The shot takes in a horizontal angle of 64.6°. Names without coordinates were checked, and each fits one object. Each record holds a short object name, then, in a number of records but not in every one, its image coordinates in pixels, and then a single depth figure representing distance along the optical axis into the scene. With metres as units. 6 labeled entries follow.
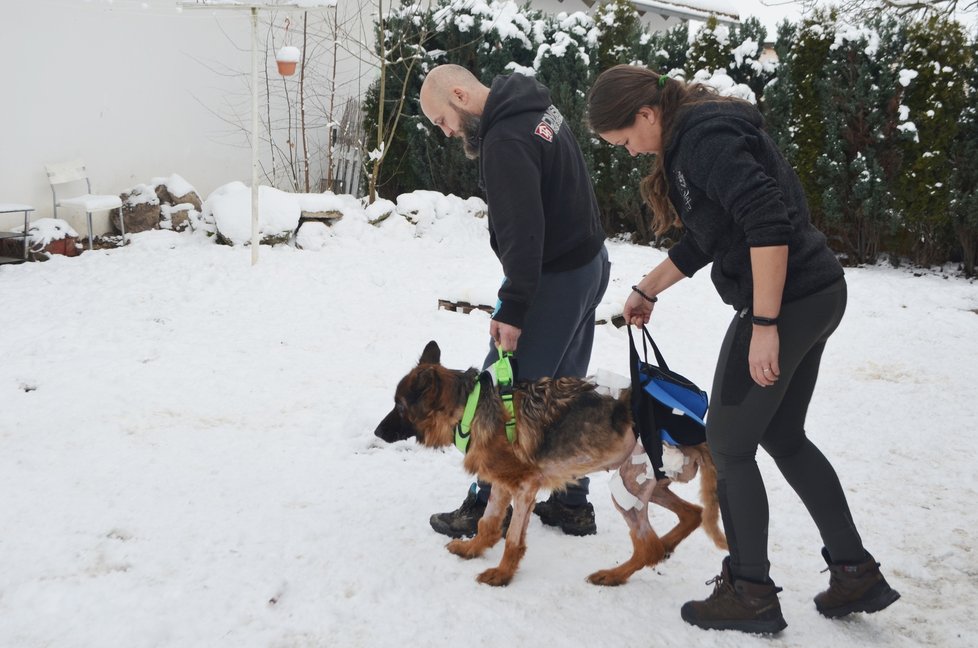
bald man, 3.00
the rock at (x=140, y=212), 9.77
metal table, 8.24
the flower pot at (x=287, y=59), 9.03
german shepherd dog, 3.07
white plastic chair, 8.90
